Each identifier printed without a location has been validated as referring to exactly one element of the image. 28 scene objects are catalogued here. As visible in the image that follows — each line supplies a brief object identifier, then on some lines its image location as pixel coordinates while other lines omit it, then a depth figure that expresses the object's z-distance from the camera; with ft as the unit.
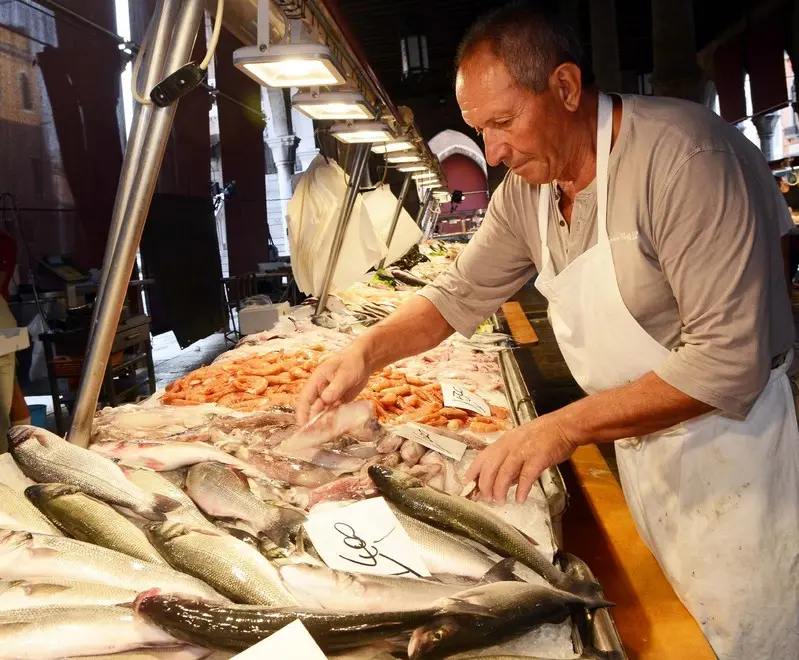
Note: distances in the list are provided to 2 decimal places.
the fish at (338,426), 7.23
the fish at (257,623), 3.77
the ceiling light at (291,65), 6.89
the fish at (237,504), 5.39
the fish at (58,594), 4.21
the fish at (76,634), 3.82
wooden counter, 5.71
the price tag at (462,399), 9.21
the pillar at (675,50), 48.42
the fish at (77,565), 4.44
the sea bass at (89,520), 4.94
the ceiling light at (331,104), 10.04
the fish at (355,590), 4.15
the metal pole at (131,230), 5.84
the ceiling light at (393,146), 18.76
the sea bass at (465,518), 4.93
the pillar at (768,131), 63.82
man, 5.64
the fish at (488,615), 3.80
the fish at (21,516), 5.21
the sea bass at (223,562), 4.31
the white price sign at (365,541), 4.77
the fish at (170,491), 5.51
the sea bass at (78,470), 5.69
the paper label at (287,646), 3.66
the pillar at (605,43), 52.06
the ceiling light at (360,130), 13.70
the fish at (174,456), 6.56
